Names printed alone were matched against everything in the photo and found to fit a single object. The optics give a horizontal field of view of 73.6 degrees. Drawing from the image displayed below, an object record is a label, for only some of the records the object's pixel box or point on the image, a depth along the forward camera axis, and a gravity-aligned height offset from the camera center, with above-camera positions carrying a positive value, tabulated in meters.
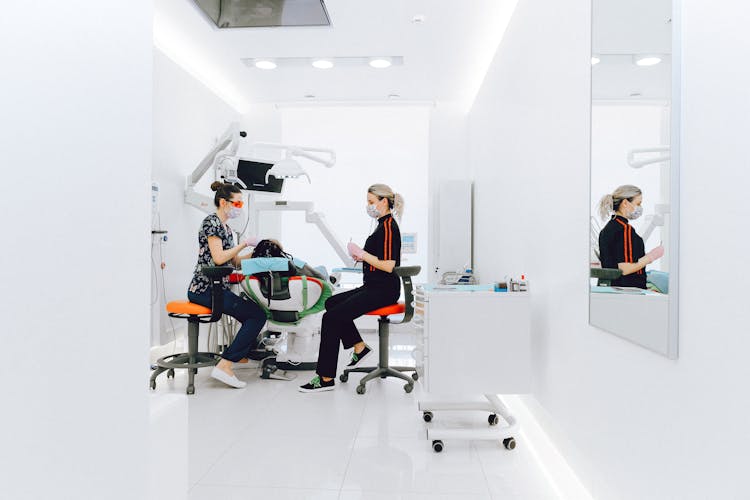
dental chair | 3.68 -0.39
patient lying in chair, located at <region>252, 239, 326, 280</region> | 3.81 -0.04
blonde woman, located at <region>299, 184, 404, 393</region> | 3.63 -0.26
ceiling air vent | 3.68 +1.79
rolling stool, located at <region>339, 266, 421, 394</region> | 3.56 -0.65
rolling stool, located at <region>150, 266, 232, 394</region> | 3.48 -0.48
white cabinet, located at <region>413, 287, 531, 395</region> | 2.59 -0.49
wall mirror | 1.33 +0.25
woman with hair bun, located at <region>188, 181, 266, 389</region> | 3.61 -0.25
